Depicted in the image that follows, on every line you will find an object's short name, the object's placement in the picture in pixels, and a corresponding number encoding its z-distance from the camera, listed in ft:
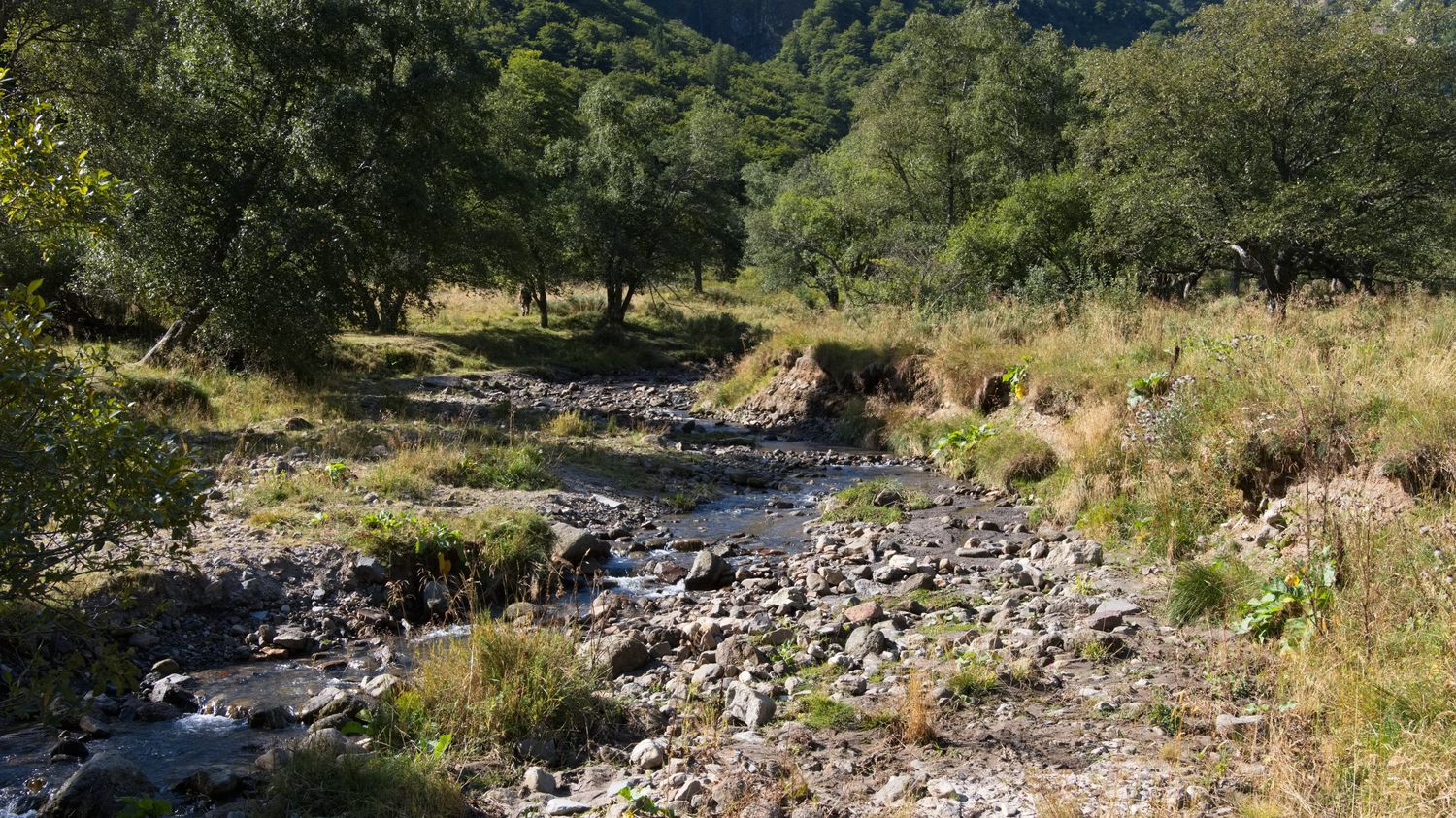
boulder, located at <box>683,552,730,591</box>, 33.53
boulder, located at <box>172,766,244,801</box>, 17.92
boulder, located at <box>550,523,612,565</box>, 35.09
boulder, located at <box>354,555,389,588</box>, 31.37
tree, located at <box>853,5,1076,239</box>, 103.96
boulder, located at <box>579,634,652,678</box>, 23.63
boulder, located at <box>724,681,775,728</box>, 20.03
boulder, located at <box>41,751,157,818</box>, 16.61
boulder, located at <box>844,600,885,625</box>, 26.48
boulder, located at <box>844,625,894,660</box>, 24.04
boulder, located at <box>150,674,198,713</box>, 23.09
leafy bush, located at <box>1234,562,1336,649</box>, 20.08
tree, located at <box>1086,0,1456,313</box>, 66.18
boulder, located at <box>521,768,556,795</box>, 17.83
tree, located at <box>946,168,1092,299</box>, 86.89
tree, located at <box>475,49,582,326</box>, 103.09
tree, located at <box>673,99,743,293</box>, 130.41
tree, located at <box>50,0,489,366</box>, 55.47
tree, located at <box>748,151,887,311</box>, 117.80
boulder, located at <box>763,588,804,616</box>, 28.84
